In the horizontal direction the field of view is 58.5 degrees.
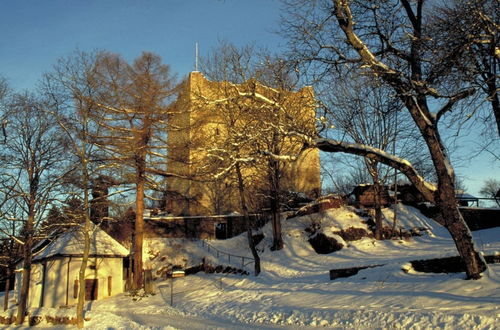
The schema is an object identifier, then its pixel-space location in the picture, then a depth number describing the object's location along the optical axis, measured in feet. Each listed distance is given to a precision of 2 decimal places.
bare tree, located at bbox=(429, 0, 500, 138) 29.52
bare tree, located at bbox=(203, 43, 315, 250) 39.06
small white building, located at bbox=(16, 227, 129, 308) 86.63
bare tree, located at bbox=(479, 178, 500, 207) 243.81
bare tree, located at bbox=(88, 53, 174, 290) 80.84
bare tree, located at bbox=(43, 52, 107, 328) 62.44
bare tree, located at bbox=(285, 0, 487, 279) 35.73
